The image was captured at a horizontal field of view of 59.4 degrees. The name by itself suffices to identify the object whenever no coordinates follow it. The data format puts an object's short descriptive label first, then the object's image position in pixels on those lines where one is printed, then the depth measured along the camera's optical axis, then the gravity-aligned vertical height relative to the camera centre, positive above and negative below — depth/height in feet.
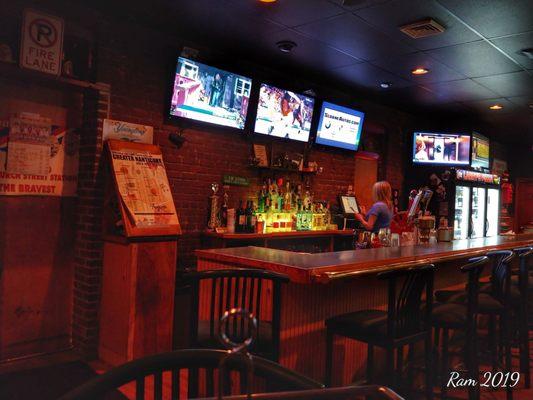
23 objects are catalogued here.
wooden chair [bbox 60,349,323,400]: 3.21 -1.19
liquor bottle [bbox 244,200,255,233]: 15.12 -0.36
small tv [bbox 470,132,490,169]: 25.18 +4.02
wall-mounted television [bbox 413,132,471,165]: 23.88 +3.76
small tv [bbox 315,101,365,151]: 18.58 +3.71
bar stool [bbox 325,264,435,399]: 7.38 -1.75
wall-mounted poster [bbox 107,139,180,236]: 11.32 +0.45
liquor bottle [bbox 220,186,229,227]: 15.14 -0.11
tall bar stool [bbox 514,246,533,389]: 10.82 -2.09
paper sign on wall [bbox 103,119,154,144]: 12.27 +2.02
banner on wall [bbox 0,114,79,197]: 11.16 +0.89
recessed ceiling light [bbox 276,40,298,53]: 14.20 +5.20
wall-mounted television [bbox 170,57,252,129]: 13.61 +3.55
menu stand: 11.21 -1.24
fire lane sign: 10.68 +3.73
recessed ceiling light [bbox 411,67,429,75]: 16.56 +5.37
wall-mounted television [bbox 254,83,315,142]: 16.12 +3.61
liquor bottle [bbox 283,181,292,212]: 17.48 +0.59
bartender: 15.81 +0.25
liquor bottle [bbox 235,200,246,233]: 15.05 -0.34
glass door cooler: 24.04 +1.14
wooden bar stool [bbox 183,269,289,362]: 6.75 -1.59
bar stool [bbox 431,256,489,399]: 8.82 -1.87
